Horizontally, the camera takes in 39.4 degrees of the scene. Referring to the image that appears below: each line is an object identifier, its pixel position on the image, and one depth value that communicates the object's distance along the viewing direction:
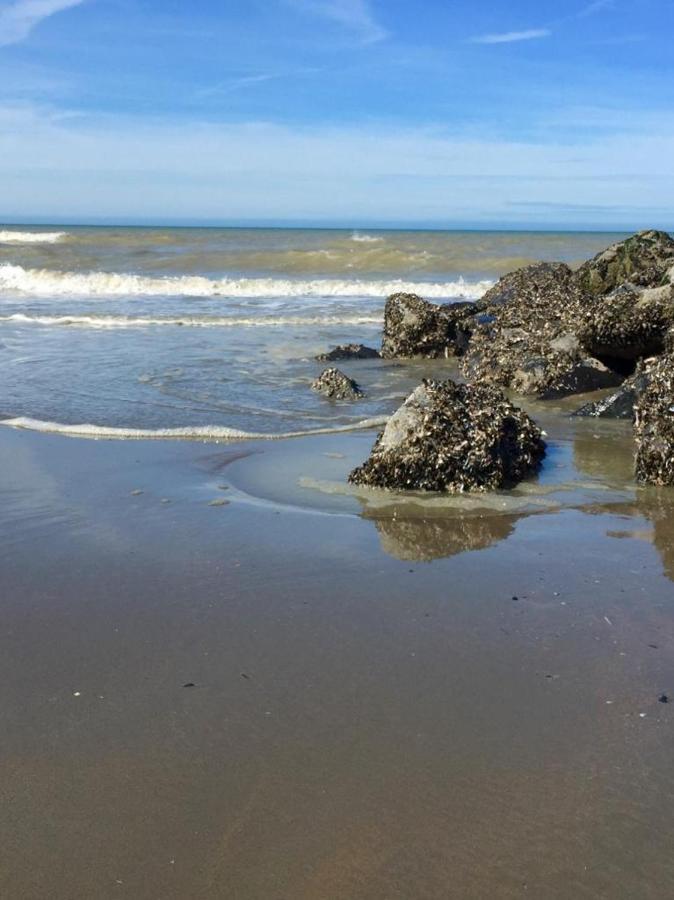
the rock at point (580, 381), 9.50
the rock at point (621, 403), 8.31
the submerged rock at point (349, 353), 12.43
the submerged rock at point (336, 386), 9.59
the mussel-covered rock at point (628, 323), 9.13
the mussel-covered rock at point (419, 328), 12.85
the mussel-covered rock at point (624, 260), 12.06
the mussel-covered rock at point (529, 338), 9.81
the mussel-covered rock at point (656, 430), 5.98
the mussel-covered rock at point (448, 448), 5.87
